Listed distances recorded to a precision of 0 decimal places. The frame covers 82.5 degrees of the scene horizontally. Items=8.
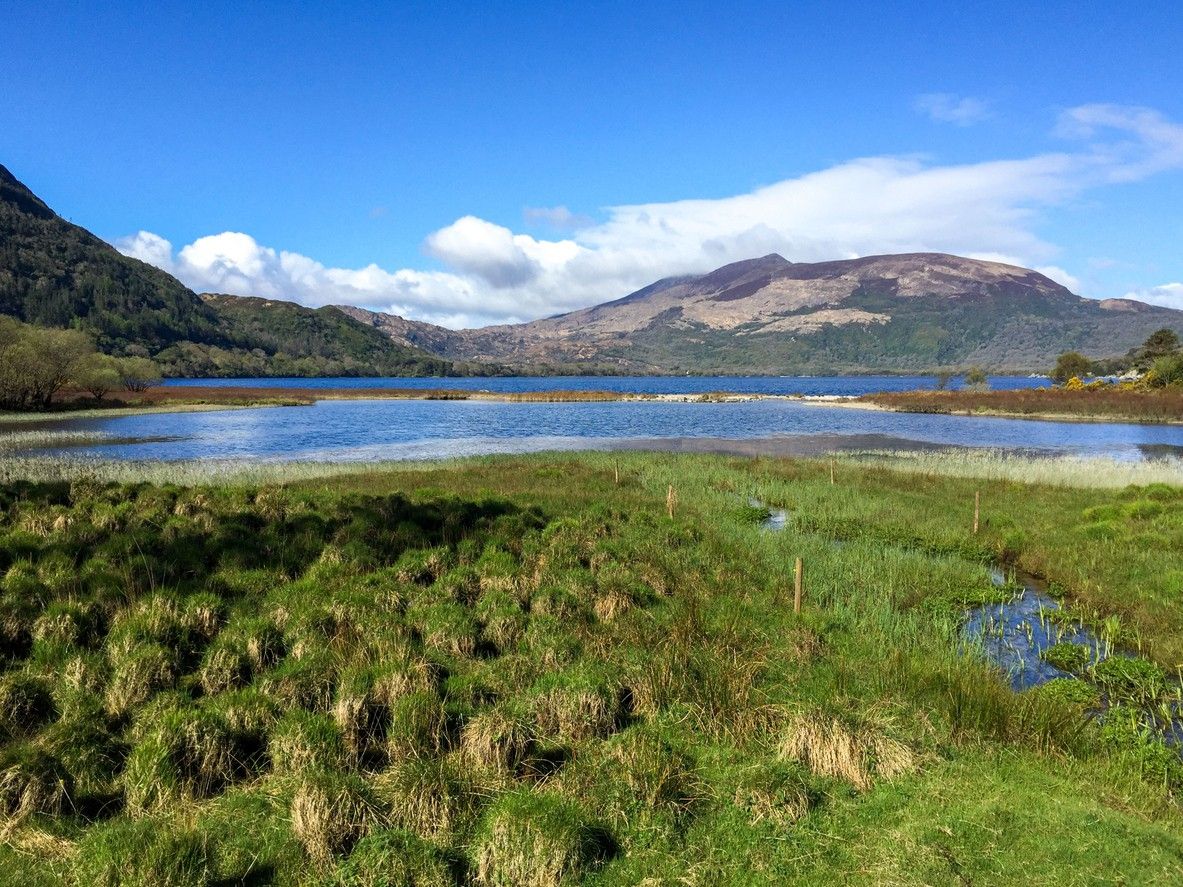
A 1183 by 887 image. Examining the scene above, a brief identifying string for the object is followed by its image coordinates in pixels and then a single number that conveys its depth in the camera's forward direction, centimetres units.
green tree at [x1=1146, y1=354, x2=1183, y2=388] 9738
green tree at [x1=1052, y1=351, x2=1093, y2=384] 13112
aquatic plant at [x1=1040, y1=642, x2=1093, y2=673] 1266
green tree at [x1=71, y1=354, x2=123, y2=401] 8369
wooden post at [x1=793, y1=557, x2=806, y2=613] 1353
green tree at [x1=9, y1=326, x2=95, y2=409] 7450
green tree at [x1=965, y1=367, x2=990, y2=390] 14050
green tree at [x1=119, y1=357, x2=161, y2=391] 10444
